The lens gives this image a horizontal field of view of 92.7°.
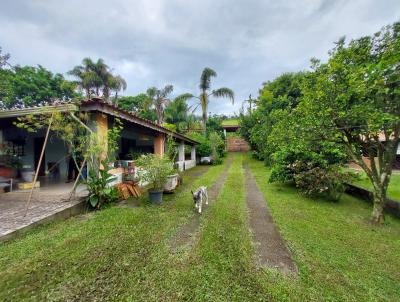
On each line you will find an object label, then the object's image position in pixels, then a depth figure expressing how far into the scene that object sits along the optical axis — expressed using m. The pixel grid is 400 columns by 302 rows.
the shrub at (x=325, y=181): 6.27
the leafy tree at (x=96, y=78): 22.48
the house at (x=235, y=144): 30.32
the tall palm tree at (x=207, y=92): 20.88
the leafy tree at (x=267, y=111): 15.16
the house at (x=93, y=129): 5.46
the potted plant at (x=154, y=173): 5.95
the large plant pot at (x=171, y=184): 6.92
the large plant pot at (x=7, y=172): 7.40
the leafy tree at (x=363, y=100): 3.80
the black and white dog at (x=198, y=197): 5.33
